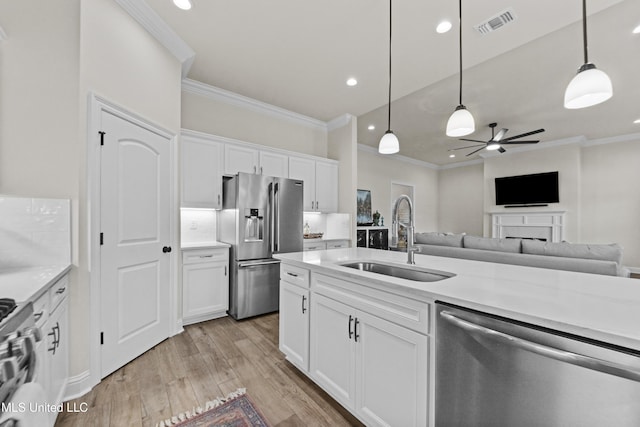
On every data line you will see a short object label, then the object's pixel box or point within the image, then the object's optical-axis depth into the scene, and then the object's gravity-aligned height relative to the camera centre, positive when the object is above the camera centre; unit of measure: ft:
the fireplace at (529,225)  20.06 -0.88
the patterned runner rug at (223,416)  5.19 -4.15
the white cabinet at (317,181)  13.71 +1.79
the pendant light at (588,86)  4.35 +2.16
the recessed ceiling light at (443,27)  7.78 +5.62
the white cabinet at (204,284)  9.77 -2.75
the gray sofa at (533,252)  8.93 -1.55
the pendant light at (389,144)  7.84 +2.08
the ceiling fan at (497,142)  15.01 +4.22
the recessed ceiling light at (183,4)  7.15 +5.73
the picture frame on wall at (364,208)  20.88 +0.43
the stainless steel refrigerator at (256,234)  10.47 -0.87
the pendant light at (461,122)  6.24 +2.18
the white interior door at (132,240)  6.72 -0.79
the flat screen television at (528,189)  20.43 +2.03
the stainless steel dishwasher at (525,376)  2.55 -1.85
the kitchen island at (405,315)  3.04 -1.58
